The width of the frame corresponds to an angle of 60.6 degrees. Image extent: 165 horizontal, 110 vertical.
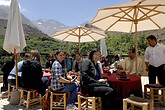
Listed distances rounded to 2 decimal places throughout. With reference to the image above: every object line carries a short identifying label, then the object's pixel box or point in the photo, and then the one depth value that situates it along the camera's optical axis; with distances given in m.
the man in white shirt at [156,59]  3.54
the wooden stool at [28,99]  3.26
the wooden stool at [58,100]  2.90
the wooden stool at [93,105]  2.57
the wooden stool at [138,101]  2.25
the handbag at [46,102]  3.03
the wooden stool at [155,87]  3.14
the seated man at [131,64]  4.09
